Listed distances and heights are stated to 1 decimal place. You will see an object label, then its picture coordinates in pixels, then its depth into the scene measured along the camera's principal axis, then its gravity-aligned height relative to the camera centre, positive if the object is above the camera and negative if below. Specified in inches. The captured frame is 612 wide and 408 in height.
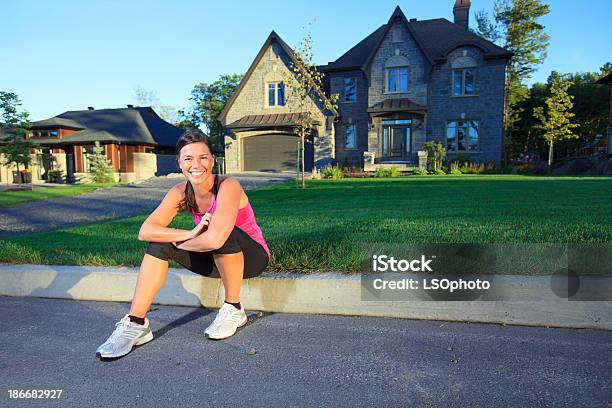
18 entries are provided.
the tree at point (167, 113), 2181.3 +278.4
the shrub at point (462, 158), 880.9 +11.5
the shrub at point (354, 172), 774.5 -15.9
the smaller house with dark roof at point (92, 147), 1139.9 +50.5
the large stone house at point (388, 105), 898.7 +139.3
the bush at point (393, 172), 780.0 -15.6
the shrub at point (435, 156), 826.8 +17.2
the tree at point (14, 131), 794.8 +66.8
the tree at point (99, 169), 1000.9 -10.6
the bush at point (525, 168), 856.9 -9.7
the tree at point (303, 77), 581.3 +130.0
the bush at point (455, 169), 792.3 -10.3
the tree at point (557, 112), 969.5 +124.5
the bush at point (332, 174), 734.5 -17.9
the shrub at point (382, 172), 766.5 -15.4
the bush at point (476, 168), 831.1 -9.0
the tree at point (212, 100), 1670.8 +274.1
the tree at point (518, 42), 1219.9 +379.0
